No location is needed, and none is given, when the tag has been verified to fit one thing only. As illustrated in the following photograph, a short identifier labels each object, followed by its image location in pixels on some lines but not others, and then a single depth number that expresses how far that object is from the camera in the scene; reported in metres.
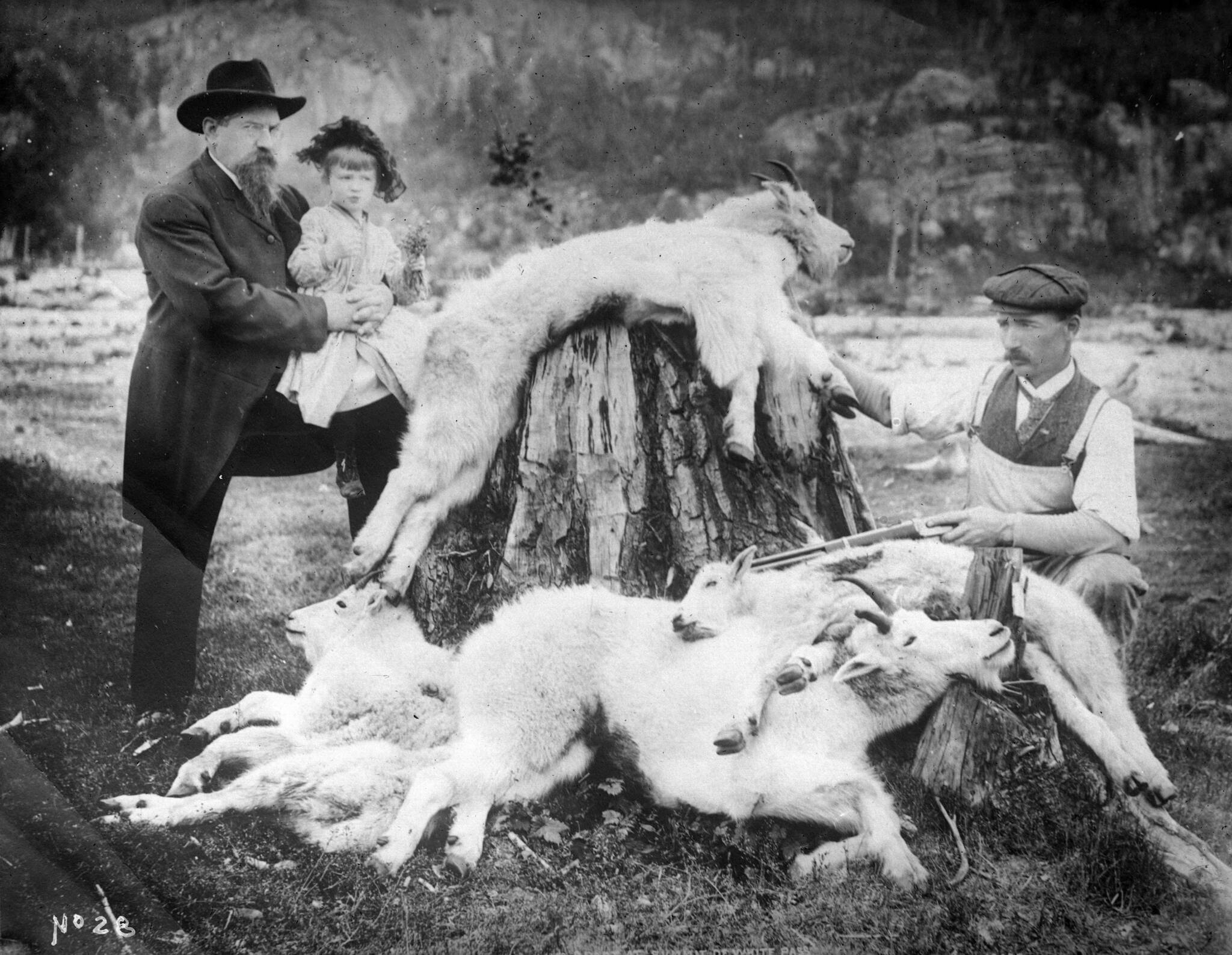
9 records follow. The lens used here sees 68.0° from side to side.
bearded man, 3.83
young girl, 3.91
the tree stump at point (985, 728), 3.55
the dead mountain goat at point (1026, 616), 3.69
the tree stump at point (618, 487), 3.91
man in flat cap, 3.86
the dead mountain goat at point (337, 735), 3.54
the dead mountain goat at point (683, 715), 3.49
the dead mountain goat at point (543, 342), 3.92
